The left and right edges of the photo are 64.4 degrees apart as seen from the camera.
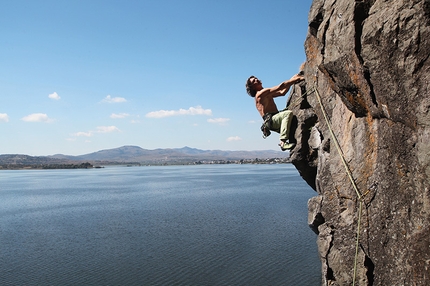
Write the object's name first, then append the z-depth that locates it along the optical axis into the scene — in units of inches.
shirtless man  347.9
